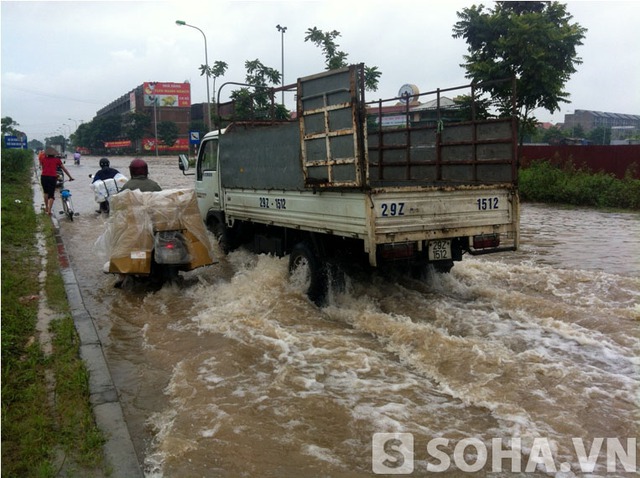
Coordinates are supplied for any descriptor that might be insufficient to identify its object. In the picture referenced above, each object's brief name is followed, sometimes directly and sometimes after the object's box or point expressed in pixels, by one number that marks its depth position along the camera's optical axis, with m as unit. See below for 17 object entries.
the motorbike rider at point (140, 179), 7.73
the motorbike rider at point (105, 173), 12.46
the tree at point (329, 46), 22.09
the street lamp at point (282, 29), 31.23
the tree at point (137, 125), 86.62
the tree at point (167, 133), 83.31
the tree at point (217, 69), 35.47
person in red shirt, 12.78
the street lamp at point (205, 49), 27.01
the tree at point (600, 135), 63.43
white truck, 5.58
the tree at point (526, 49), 16.62
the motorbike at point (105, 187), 12.50
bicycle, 13.32
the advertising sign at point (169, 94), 99.69
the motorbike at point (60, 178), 16.70
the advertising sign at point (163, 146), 83.94
